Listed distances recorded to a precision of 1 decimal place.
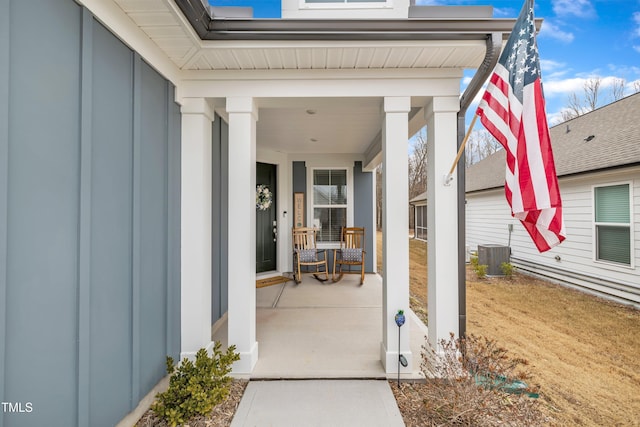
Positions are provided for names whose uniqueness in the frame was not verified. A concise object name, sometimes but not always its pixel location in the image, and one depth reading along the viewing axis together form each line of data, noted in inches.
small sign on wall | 227.9
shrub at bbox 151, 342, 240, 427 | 65.1
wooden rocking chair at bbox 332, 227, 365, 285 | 202.4
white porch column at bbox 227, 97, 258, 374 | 89.1
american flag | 60.0
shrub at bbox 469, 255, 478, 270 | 250.4
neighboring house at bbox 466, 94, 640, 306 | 164.1
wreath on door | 210.8
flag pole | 76.2
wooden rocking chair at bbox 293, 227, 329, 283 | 199.2
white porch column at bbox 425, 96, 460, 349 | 86.6
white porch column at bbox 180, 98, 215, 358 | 89.0
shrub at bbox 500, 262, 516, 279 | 236.4
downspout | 82.4
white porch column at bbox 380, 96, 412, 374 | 87.9
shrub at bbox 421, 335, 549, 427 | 62.6
